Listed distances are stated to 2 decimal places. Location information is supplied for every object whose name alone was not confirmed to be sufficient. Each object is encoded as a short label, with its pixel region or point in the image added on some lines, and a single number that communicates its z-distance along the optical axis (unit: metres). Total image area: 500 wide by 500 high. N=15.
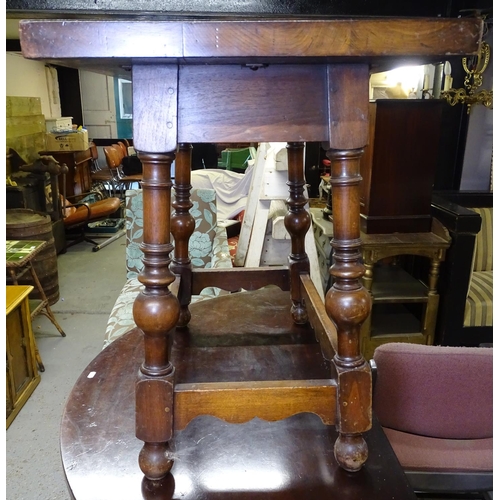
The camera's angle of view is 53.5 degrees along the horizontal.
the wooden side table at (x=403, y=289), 2.24
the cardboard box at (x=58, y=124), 6.35
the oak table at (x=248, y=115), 0.52
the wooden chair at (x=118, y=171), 6.14
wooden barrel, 3.24
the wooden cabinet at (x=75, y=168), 5.86
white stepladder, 2.24
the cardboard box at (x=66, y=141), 5.96
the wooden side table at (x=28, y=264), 2.57
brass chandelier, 2.84
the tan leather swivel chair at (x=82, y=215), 4.83
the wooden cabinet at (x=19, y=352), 2.25
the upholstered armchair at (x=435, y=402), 0.91
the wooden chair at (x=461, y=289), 2.23
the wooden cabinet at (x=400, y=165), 2.22
